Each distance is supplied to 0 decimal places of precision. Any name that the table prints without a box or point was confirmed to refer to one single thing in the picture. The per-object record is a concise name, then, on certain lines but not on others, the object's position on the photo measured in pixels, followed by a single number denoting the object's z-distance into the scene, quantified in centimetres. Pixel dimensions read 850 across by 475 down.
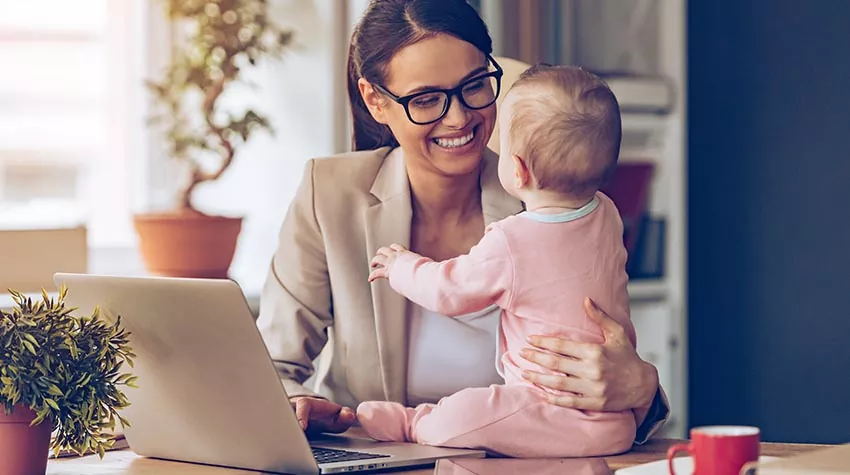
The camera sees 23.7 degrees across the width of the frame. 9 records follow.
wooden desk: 225
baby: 224
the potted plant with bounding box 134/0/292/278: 351
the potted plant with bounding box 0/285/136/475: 215
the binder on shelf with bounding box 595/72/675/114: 425
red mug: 196
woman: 254
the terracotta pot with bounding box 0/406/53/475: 216
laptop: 214
